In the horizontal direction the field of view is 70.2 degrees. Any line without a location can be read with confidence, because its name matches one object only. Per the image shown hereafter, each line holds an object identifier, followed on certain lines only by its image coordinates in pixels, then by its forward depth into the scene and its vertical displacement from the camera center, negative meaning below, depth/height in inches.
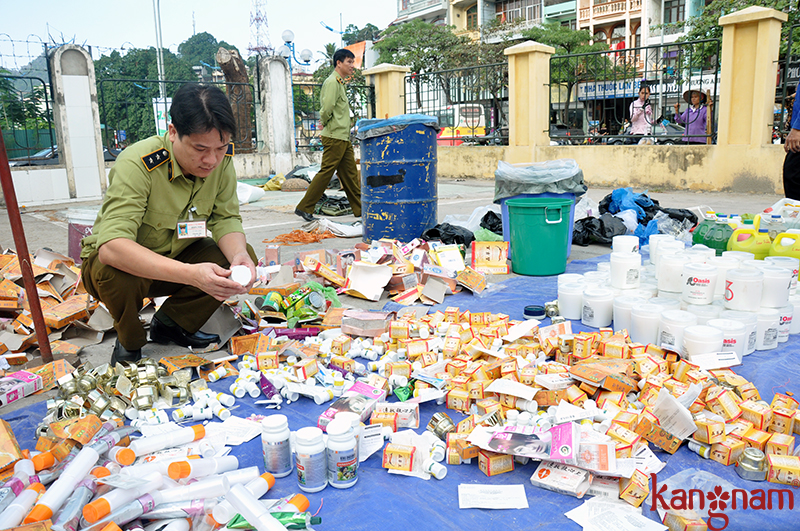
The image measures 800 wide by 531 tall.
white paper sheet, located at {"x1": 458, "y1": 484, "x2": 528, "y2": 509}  71.3 -43.7
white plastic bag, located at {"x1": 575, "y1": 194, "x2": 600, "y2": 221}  241.1 -27.0
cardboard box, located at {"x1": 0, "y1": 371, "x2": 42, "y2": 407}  101.4 -40.1
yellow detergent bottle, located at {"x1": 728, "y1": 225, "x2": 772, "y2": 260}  146.4 -25.8
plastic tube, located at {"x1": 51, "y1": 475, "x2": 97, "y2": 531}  62.1 -38.7
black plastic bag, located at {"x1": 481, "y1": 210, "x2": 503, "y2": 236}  225.3 -29.3
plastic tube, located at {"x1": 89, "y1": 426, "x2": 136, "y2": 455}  78.7 -39.5
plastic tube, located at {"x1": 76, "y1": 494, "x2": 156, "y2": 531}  62.6 -39.3
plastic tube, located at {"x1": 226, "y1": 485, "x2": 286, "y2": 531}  62.1 -39.0
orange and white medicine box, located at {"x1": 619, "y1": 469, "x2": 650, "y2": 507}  70.9 -42.5
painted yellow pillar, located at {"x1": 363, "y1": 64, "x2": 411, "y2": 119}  498.0 +54.3
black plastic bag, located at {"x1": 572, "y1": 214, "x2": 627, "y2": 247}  217.0 -32.4
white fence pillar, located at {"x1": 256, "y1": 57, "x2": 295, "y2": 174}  494.9 +34.8
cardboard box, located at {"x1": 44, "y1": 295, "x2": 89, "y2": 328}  133.2 -35.8
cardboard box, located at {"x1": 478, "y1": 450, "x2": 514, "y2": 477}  77.4 -42.3
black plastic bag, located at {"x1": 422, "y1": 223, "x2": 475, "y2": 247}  205.8 -30.6
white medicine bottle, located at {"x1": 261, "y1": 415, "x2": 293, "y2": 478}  76.2 -38.7
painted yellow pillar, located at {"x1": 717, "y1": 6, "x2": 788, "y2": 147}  318.7 +37.0
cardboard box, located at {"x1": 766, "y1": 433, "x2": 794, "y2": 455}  77.3 -41.0
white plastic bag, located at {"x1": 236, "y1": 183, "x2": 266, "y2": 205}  358.6 -24.5
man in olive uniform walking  265.9 +4.4
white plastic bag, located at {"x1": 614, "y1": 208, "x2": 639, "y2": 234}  222.9 -29.2
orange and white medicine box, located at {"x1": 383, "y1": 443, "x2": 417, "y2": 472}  78.7 -41.9
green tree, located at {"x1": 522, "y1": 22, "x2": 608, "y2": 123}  393.1 +52.8
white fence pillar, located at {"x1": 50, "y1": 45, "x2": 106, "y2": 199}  374.9 +26.5
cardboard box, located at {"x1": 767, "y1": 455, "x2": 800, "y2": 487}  72.5 -41.7
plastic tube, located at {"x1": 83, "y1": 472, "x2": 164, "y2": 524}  62.4 -38.2
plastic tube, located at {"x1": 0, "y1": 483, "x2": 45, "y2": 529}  62.9 -38.8
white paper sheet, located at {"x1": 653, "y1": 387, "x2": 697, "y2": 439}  80.7 -38.9
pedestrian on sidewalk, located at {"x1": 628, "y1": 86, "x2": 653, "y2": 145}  410.9 +17.1
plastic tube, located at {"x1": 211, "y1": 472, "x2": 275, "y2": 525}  65.1 -41.1
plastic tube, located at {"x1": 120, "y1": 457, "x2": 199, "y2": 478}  72.0 -39.2
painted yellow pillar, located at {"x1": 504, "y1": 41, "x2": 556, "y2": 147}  413.7 +38.4
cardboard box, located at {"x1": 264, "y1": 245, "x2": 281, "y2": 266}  177.5 -31.4
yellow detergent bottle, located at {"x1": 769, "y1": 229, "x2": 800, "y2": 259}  139.8 -25.7
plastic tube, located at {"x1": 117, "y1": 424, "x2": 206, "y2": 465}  81.4 -40.6
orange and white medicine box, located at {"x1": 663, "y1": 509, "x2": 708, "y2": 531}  64.0 -42.4
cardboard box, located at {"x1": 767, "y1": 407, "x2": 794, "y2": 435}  84.0 -41.0
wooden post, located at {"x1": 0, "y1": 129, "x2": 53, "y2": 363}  98.1 -16.8
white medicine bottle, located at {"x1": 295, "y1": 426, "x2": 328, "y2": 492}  72.7 -38.6
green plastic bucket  169.0 -26.2
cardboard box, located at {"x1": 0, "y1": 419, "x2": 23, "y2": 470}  75.7 -38.6
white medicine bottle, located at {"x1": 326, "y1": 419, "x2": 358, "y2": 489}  73.6 -38.6
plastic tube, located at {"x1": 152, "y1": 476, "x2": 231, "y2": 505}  68.5 -40.2
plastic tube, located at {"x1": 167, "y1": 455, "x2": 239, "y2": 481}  70.9 -40.1
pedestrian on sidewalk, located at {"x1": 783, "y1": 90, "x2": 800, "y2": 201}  182.2 -7.7
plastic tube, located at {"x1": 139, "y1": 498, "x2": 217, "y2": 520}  66.5 -40.7
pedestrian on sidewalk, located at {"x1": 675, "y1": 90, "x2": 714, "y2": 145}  363.3 +16.5
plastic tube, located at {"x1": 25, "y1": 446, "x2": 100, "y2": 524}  63.1 -38.2
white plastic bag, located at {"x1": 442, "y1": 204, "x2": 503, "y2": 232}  233.8 -29.9
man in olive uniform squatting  96.2 -13.8
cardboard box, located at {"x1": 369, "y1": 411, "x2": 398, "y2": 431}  89.5 -41.6
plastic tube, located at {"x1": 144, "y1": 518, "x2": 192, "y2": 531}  64.4 -41.5
